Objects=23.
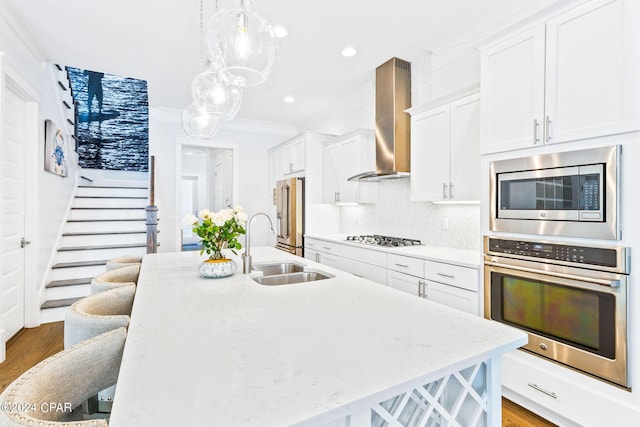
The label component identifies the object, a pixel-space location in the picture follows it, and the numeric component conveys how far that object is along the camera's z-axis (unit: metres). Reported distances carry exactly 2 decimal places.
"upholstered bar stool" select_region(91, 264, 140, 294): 1.87
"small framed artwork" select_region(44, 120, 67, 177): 3.62
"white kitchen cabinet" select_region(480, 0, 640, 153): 1.58
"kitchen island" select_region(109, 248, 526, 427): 0.67
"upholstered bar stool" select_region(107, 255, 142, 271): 2.62
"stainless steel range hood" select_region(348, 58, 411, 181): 3.36
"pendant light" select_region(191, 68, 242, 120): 2.31
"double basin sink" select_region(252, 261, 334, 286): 2.06
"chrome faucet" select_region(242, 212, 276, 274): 2.02
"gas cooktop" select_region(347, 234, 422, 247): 3.35
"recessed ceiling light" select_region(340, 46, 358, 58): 3.19
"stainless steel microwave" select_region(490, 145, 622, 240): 1.62
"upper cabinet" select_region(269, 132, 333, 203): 4.71
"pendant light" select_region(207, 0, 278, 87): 1.53
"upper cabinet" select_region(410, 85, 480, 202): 2.60
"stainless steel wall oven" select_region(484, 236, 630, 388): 1.59
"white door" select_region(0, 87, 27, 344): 2.87
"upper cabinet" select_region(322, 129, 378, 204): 4.00
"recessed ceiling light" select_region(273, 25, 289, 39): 2.82
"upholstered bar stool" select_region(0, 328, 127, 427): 0.69
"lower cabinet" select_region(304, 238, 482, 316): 2.32
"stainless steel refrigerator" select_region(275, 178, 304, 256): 4.73
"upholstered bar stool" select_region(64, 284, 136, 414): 1.22
